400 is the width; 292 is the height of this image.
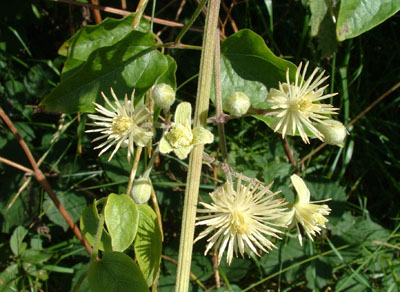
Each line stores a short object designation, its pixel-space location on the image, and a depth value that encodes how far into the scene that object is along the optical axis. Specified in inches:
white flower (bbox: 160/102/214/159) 7.8
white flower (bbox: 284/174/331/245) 8.6
